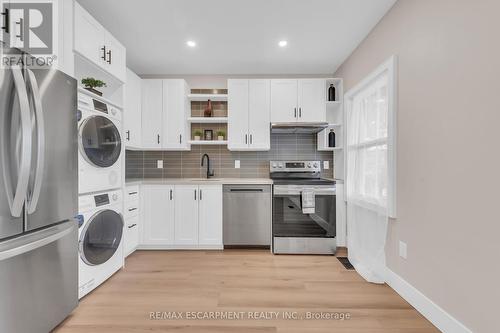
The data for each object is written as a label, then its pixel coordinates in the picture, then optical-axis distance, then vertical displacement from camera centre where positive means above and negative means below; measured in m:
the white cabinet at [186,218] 3.23 -0.67
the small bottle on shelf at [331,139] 3.60 +0.40
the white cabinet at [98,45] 1.98 +1.09
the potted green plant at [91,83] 2.21 +0.75
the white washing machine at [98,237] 1.99 -0.62
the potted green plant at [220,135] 3.69 +0.47
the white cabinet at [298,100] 3.50 +0.94
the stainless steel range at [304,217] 3.13 -0.64
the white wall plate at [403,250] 2.06 -0.70
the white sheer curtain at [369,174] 2.35 -0.08
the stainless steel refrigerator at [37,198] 1.27 -0.18
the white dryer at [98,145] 1.98 +0.19
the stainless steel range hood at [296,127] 3.38 +0.55
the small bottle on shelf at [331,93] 3.57 +1.06
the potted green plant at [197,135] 3.68 +0.47
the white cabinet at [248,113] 3.51 +0.76
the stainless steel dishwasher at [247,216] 3.21 -0.64
